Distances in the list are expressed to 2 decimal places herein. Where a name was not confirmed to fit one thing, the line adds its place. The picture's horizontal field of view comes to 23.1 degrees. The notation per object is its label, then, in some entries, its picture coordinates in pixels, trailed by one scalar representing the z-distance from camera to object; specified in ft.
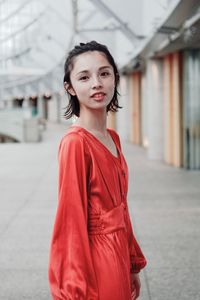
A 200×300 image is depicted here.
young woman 5.63
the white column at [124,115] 85.61
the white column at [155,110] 54.70
